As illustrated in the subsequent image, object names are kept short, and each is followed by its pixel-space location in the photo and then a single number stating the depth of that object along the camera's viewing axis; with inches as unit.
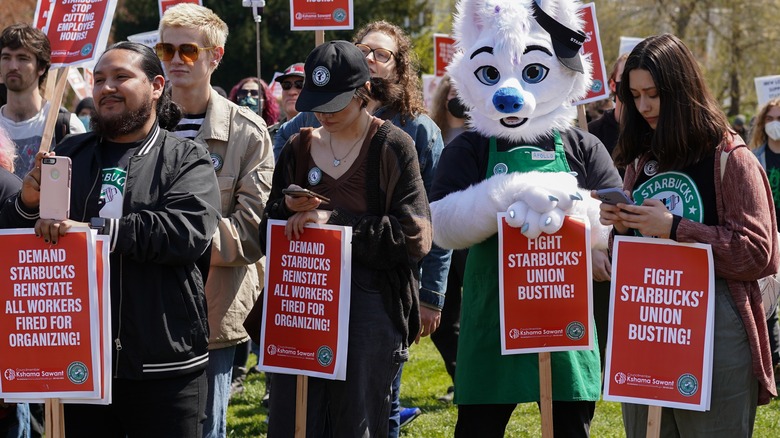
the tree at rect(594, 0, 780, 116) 1058.1
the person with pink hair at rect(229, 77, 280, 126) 312.8
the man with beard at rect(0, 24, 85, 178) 223.8
